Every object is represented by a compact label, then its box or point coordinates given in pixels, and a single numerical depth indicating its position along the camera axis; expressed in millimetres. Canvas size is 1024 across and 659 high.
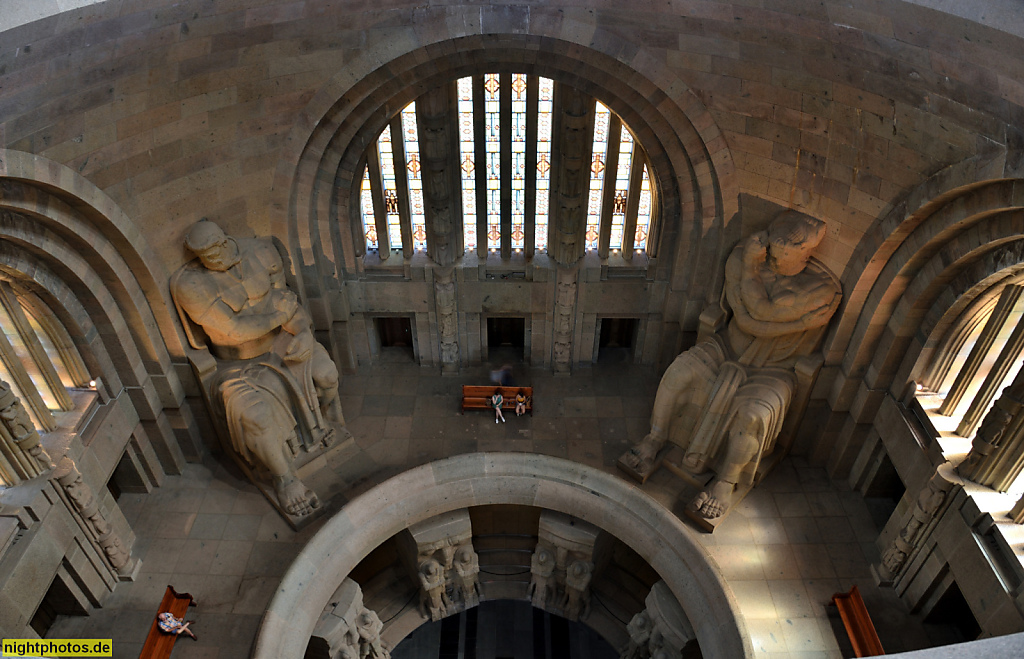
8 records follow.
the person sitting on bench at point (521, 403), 12039
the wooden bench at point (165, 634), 8836
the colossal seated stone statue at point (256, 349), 9531
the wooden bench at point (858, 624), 8766
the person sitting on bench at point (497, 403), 11937
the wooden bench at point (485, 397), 12180
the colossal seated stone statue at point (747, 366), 9539
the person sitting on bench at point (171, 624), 8953
